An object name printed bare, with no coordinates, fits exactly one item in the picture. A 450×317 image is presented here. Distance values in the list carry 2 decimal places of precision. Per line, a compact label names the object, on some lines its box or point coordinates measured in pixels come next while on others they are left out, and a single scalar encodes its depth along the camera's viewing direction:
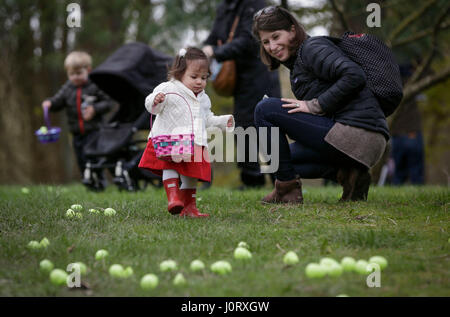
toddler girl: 7.41
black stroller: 13.13
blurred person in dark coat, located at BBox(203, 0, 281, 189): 11.40
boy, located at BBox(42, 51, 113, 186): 13.99
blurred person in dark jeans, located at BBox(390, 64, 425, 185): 17.02
